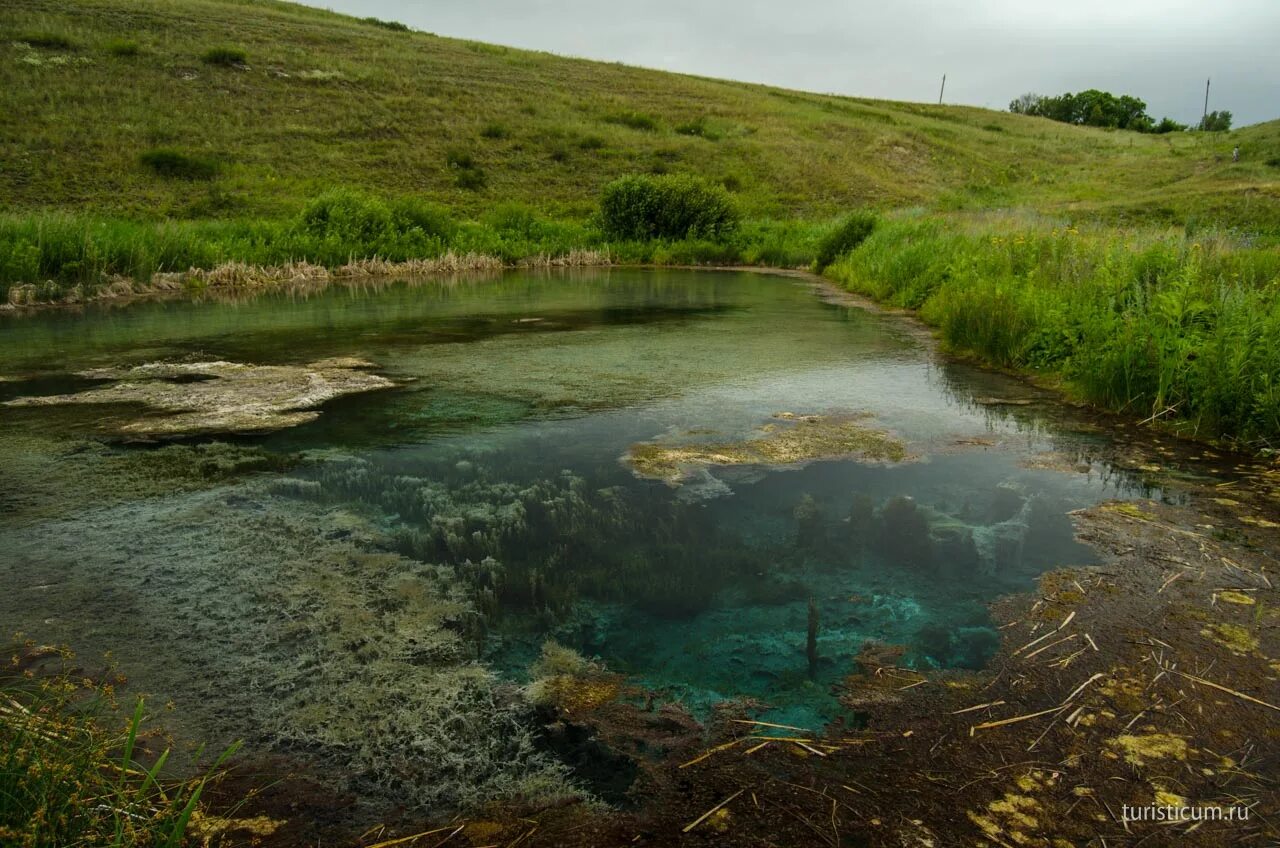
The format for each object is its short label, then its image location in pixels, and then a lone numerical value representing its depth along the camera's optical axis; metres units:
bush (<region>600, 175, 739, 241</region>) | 22.72
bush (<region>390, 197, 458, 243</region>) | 19.25
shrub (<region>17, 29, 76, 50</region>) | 28.00
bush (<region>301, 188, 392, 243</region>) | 17.66
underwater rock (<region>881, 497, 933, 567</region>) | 3.34
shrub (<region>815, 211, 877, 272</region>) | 17.44
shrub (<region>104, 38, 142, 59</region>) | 28.91
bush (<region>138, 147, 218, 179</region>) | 21.38
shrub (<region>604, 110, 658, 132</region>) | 34.66
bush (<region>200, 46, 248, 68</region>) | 30.53
